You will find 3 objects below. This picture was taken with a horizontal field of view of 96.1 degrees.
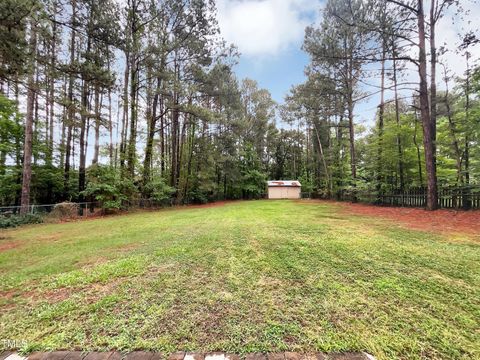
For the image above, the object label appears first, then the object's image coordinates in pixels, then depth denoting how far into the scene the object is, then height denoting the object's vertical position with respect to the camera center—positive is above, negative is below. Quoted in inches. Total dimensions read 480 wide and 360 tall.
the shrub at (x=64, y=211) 385.2 -47.9
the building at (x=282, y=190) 1127.6 -32.4
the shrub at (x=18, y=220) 318.4 -53.9
